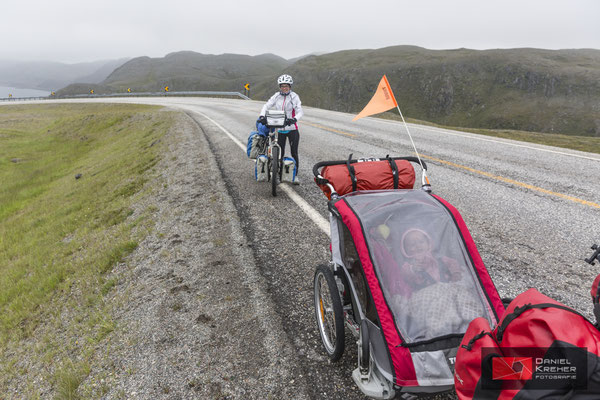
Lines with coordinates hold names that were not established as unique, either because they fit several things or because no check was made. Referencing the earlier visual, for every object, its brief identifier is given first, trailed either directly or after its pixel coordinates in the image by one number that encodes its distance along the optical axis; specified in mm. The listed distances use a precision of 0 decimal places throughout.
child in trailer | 2191
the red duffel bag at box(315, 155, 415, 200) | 3303
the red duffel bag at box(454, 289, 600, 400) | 1304
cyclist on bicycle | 6754
